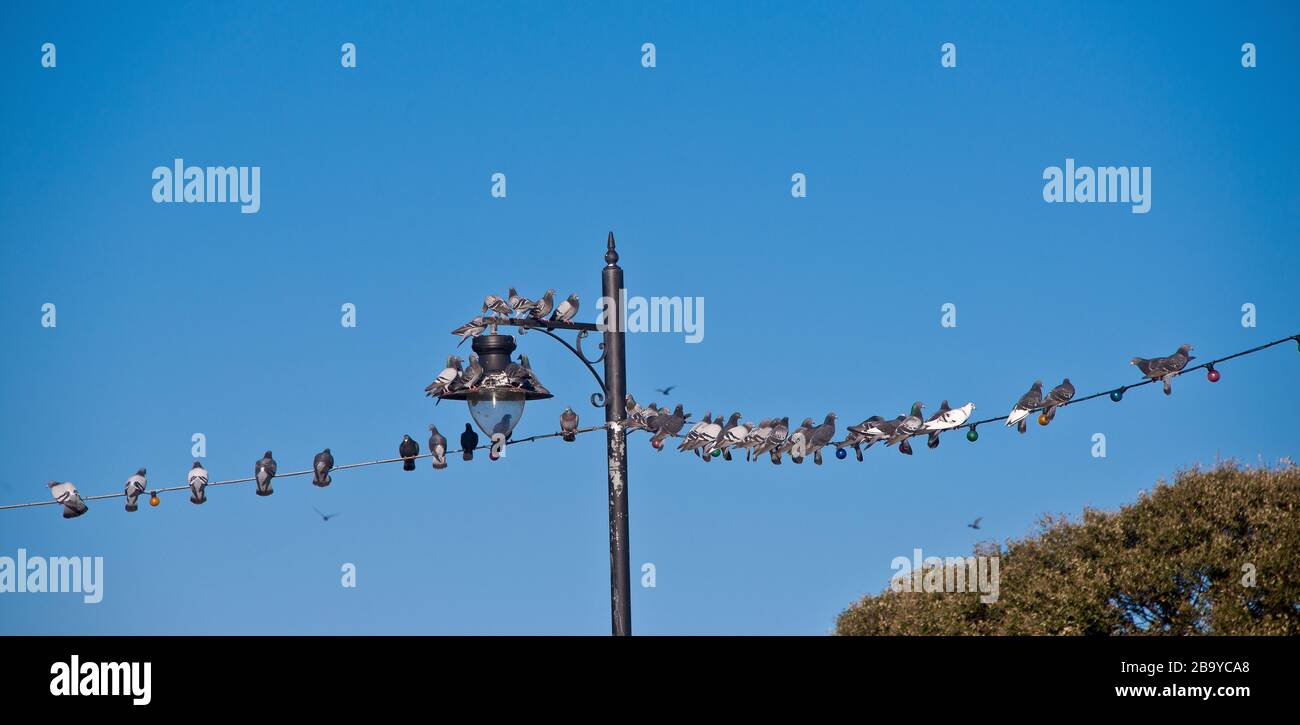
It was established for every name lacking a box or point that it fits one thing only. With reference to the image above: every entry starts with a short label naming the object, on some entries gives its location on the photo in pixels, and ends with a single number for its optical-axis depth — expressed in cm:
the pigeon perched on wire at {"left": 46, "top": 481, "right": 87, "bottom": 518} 1841
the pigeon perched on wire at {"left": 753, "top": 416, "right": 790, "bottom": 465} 1661
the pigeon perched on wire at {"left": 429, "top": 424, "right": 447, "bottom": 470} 1697
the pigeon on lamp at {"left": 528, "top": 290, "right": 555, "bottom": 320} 1527
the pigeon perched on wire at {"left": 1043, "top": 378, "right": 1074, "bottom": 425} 1584
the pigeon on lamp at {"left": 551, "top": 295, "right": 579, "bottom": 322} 1538
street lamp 1323
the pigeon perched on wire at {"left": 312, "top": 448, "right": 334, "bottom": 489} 1734
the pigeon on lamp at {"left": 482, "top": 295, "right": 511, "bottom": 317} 1538
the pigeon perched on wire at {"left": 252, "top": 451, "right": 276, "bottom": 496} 1728
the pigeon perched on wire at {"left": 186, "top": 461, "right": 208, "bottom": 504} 1803
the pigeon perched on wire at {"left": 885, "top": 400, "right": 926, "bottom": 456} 1641
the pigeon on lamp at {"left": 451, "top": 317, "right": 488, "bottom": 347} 1506
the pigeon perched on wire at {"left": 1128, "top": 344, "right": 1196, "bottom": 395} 1543
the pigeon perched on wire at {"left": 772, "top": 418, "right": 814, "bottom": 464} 1653
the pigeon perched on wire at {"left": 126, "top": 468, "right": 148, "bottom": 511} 1798
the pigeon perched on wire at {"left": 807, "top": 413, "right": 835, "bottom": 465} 1653
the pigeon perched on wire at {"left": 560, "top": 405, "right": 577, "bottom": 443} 1648
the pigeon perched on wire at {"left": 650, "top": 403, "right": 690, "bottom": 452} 1675
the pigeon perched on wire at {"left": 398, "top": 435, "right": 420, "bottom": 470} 1700
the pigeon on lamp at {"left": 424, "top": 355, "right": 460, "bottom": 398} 1496
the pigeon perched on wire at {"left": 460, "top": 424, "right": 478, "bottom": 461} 1656
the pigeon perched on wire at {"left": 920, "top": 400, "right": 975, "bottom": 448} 1631
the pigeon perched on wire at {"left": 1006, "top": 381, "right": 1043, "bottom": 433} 1609
